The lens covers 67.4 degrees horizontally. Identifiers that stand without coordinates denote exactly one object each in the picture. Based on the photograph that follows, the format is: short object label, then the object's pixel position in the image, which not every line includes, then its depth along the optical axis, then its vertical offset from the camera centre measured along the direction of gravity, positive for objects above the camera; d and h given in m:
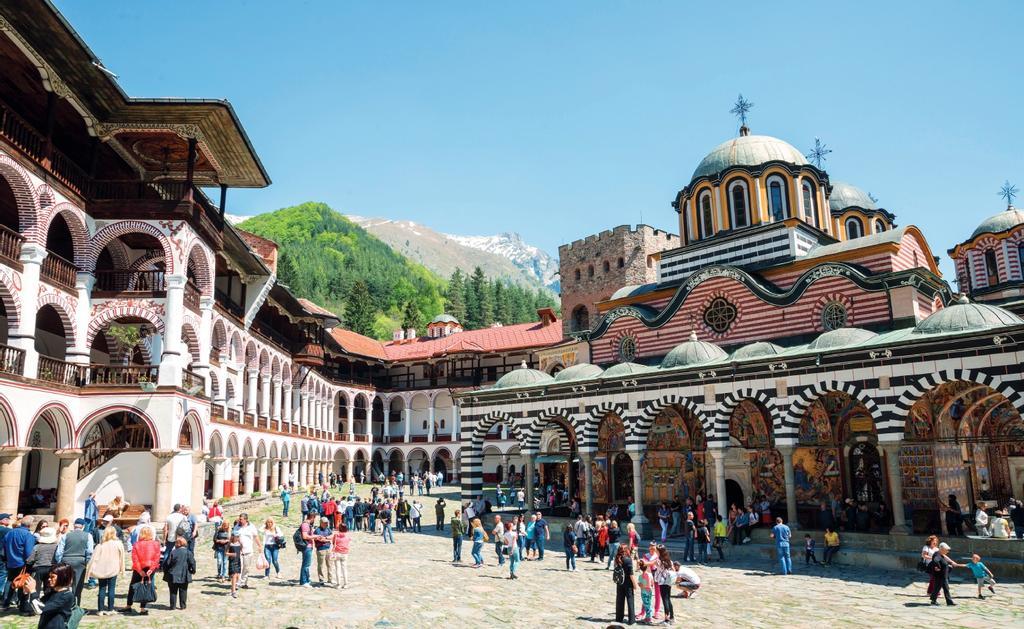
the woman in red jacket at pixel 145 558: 10.27 -1.16
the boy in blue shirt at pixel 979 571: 12.67 -2.00
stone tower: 45.78 +11.53
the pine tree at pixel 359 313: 78.62 +15.38
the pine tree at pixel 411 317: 77.40 +14.95
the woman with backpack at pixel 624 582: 10.78 -1.74
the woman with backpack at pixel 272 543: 13.56 -1.32
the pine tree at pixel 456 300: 92.69 +19.65
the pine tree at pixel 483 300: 93.19 +19.79
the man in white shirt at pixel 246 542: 12.49 -1.19
